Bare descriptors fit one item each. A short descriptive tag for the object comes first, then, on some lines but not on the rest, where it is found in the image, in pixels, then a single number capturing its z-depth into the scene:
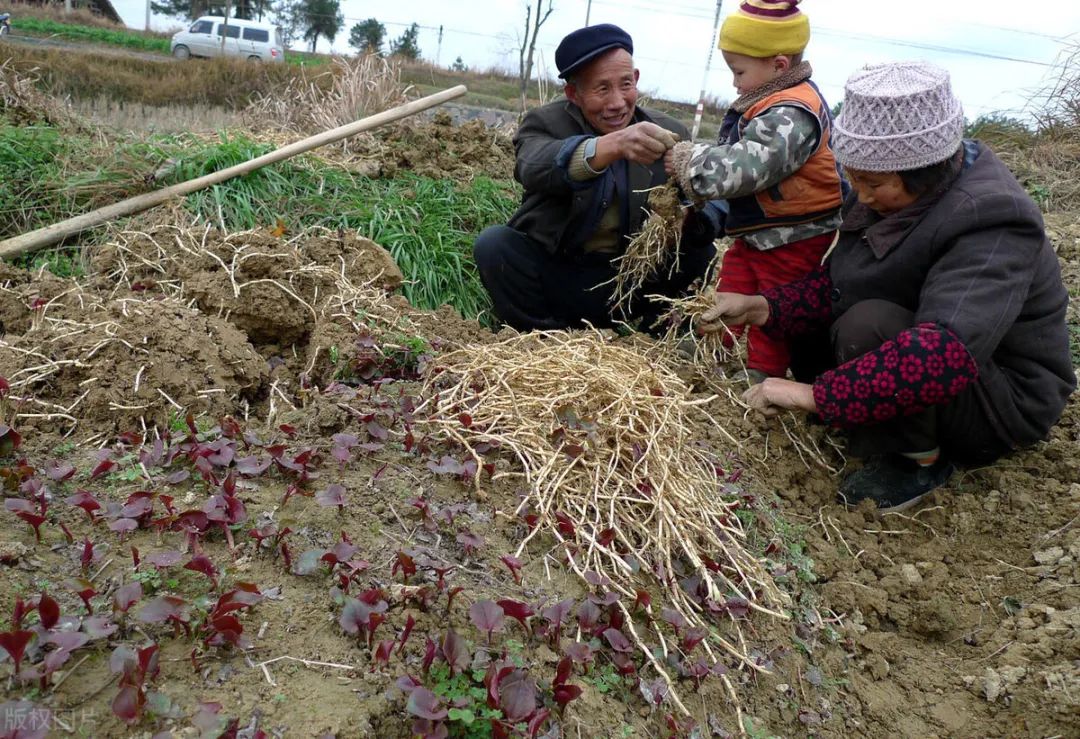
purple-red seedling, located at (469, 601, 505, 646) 1.61
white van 23.06
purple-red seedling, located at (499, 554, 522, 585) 1.86
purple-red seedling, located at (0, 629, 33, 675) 1.31
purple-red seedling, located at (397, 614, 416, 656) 1.58
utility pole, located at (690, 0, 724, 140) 10.69
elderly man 3.39
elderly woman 2.26
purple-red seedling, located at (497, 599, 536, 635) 1.66
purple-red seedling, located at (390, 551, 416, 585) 1.73
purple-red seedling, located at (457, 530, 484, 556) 1.90
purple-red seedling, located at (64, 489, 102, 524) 1.78
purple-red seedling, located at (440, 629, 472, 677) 1.54
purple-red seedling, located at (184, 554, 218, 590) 1.60
